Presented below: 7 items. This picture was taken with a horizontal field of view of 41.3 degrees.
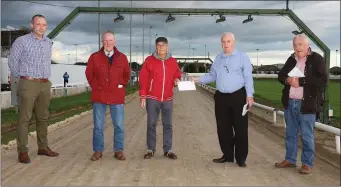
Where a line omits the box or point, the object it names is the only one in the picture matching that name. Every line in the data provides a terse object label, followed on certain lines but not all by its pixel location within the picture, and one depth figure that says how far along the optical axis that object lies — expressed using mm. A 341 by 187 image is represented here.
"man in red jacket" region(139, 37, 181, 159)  7367
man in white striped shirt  7082
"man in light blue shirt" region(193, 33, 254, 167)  6879
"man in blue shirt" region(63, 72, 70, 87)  34844
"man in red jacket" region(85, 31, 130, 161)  7363
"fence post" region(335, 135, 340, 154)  7653
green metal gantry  18953
